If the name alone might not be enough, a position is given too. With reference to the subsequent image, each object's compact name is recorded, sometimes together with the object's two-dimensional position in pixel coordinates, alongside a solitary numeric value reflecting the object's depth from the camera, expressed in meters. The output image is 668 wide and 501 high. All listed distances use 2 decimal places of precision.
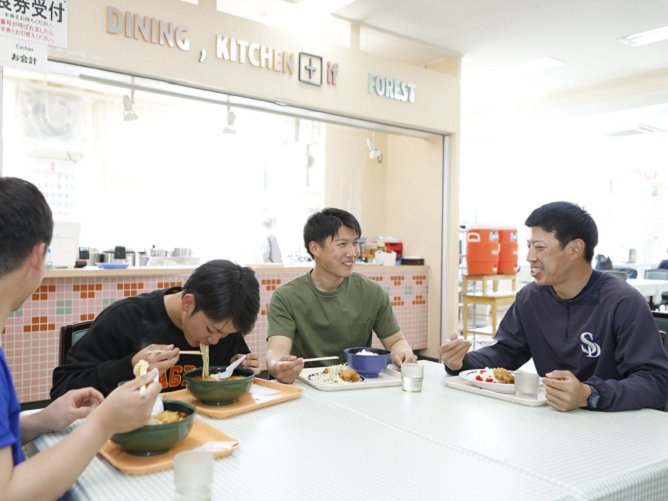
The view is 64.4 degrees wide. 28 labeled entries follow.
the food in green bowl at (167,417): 1.14
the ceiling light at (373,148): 5.52
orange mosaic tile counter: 3.31
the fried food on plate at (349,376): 1.82
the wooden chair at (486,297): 5.25
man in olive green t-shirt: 2.31
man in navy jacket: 1.58
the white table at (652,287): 6.62
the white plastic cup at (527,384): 1.63
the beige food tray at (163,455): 1.05
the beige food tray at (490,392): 1.59
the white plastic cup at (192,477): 0.89
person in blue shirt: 0.87
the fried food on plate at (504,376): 1.76
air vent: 7.84
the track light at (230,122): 4.54
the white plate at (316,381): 1.77
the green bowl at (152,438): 1.07
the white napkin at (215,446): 1.14
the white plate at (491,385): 1.70
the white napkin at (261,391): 1.64
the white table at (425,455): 1.00
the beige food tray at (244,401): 1.42
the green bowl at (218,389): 1.45
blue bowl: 1.90
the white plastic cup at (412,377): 1.73
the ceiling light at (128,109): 4.20
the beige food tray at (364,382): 1.75
